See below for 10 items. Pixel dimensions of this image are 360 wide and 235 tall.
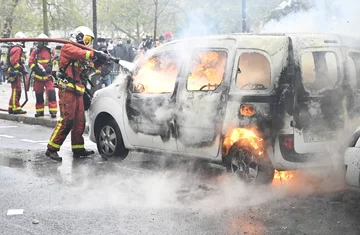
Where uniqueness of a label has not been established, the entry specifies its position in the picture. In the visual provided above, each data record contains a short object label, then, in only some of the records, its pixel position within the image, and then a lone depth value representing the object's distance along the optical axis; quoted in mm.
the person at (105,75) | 16531
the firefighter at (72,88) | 8000
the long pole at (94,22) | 13330
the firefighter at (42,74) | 12263
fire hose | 7759
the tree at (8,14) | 27094
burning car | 5887
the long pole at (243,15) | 12461
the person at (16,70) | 12703
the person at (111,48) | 19234
